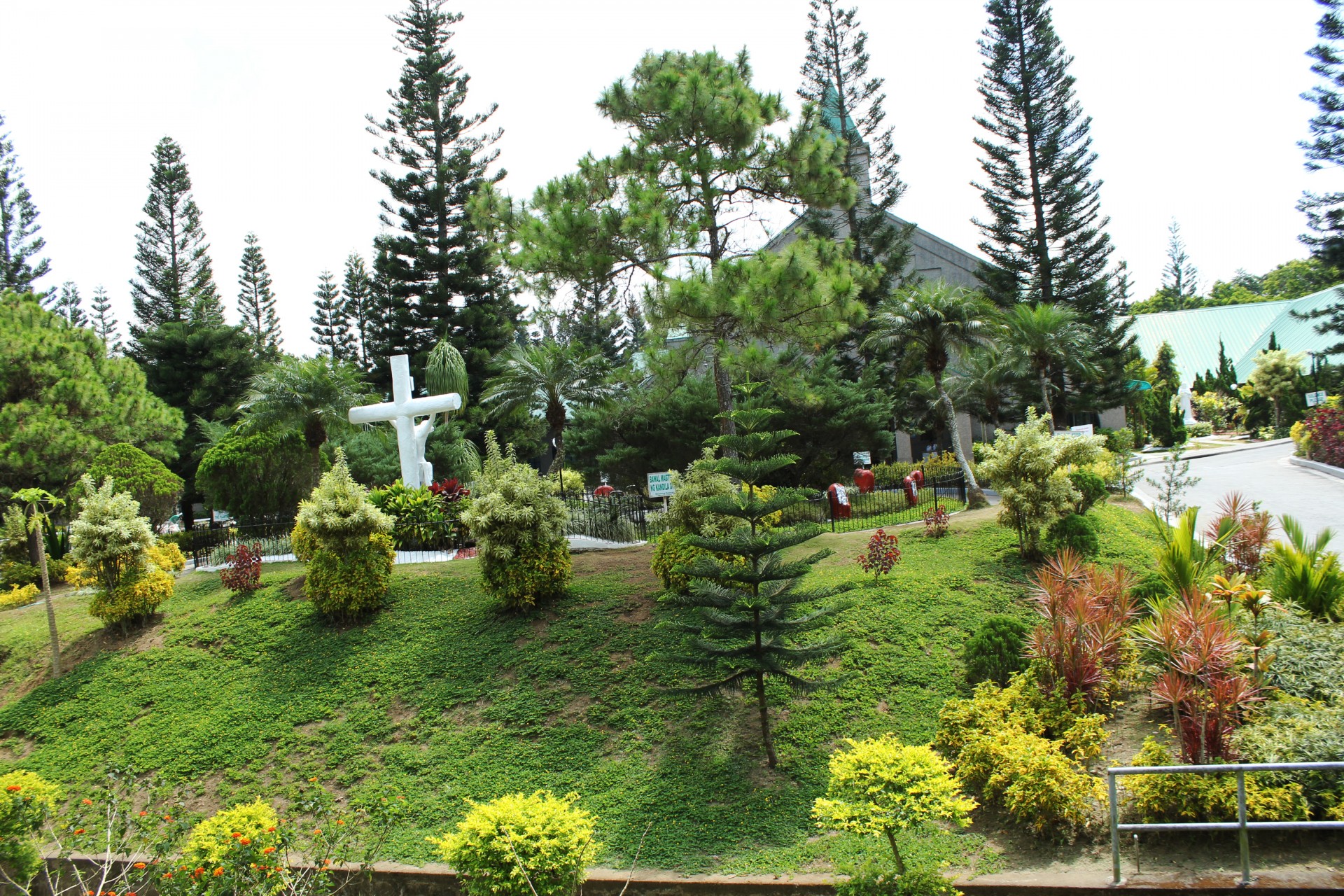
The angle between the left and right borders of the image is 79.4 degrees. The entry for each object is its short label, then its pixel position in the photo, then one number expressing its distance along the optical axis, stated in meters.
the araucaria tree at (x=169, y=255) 33.72
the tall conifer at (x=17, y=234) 29.91
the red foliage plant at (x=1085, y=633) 7.00
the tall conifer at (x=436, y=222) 30.95
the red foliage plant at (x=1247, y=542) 9.83
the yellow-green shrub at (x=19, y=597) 14.29
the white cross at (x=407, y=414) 15.66
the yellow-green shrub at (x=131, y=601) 10.98
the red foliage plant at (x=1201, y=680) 5.82
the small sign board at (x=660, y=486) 13.16
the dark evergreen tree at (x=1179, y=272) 67.94
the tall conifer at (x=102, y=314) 42.72
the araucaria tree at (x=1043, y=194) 27.27
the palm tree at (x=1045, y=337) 21.91
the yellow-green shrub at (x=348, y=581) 10.27
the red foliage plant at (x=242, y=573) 11.85
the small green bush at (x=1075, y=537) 10.59
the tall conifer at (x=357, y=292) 39.16
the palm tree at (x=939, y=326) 16.09
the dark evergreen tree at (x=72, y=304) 37.19
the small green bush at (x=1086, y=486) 12.28
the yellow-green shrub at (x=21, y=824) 6.47
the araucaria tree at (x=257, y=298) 38.56
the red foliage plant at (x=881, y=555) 10.27
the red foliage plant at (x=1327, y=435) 20.48
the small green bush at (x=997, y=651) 7.59
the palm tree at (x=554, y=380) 19.48
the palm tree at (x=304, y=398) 16.72
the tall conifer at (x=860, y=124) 27.47
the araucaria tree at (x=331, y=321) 39.38
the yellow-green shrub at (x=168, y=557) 12.36
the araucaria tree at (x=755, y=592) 7.11
